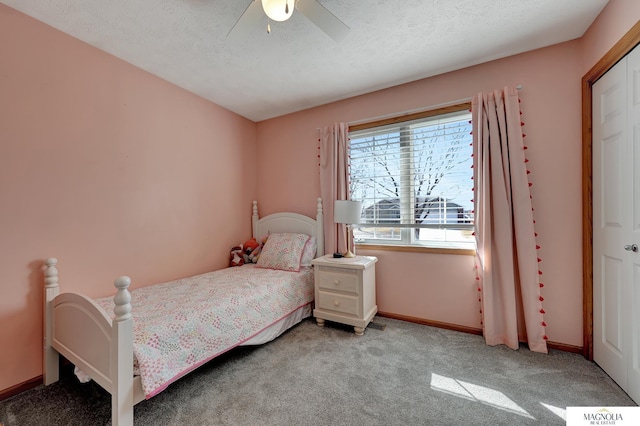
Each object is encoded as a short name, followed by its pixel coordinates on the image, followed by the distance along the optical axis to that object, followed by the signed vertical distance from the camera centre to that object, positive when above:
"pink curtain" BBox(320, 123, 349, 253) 2.95 +0.42
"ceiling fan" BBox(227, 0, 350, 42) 1.32 +1.09
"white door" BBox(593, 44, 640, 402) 1.50 -0.09
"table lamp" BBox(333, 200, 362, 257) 2.61 +0.00
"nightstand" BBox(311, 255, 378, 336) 2.43 -0.78
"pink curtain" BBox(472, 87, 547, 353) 2.07 -0.18
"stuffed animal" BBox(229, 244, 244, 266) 3.16 -0.54
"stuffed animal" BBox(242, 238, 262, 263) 3.22 -0.47
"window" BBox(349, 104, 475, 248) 2.46 +0.34
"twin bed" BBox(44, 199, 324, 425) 1.29 -0.72
